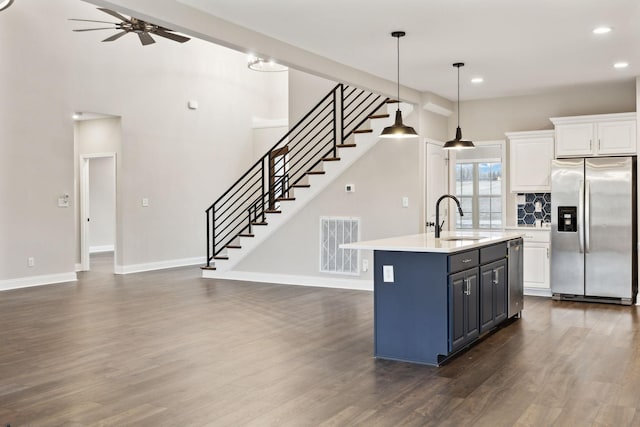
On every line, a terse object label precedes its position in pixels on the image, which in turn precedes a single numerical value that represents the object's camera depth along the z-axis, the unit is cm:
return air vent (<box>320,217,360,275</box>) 842
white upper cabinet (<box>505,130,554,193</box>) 790
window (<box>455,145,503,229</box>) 980
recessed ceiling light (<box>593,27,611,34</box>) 514
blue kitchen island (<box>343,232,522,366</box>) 452
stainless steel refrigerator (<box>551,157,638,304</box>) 715
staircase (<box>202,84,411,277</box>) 840
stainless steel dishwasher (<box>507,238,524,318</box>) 598
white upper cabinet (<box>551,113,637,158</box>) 726
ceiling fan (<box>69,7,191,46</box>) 708
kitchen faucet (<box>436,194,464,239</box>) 554
